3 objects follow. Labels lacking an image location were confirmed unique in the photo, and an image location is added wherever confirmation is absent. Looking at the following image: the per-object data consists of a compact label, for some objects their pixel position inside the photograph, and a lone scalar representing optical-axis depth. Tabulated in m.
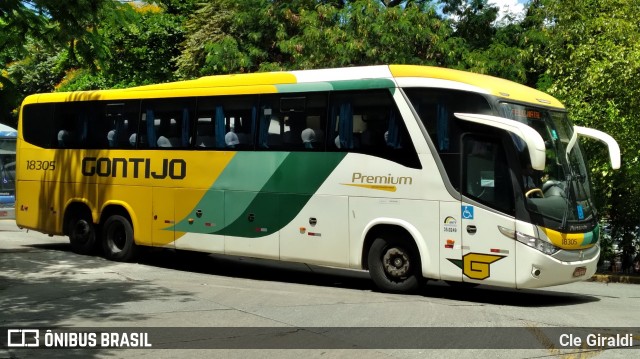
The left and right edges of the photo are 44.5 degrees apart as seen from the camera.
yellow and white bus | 10.78
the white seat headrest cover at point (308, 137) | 12.54
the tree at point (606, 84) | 15.10
